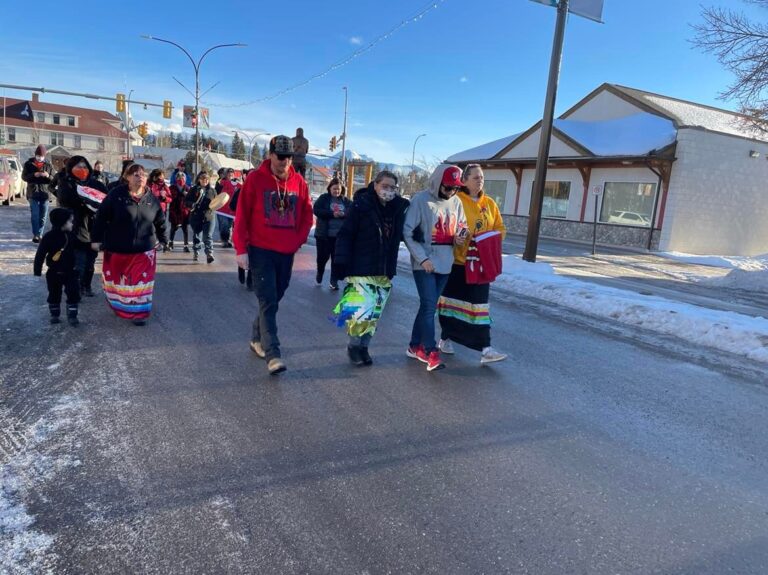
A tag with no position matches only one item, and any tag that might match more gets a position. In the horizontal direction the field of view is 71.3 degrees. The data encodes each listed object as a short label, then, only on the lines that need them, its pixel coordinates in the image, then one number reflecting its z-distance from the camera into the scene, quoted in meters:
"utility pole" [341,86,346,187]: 36.84
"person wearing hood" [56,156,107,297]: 6.31
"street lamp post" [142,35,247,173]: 29.40
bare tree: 14.23
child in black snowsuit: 5.69
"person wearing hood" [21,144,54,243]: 10.62
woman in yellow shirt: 5.13
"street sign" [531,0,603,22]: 11.83
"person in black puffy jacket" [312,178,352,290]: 8.61
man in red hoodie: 4.54
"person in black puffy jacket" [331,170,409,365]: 4.77
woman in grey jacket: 4.78
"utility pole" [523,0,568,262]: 11.98
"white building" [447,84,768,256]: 20.91
